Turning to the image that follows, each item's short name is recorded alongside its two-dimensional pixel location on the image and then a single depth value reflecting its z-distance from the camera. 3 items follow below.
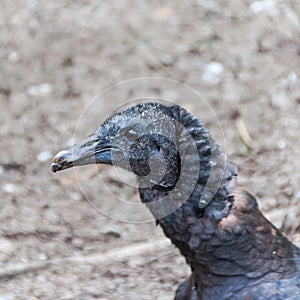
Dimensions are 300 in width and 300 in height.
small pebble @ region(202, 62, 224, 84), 12.08
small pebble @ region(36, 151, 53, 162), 11.37
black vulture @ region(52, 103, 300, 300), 6.98
